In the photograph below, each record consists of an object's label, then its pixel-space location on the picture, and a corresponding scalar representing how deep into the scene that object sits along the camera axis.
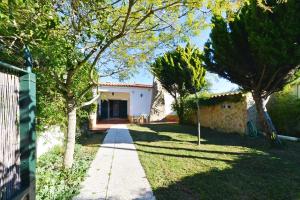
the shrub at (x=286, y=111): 7.41
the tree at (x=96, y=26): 2.50
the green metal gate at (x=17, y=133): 1.73
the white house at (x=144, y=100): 15.20
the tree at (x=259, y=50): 5.05
